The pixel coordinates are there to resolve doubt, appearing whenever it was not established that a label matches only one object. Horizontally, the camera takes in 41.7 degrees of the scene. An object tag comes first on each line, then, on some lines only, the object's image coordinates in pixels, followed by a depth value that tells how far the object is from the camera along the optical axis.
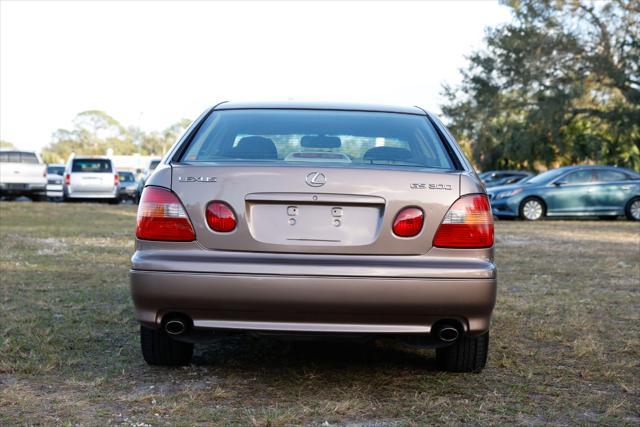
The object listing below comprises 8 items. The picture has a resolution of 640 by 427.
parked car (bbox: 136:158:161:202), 27.23
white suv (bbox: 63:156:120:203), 27.31
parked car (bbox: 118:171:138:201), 34.13
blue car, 19.38
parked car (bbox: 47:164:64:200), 32.41
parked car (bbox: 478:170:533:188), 27.37
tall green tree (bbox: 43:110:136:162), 117.25
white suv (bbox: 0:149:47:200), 26.29
